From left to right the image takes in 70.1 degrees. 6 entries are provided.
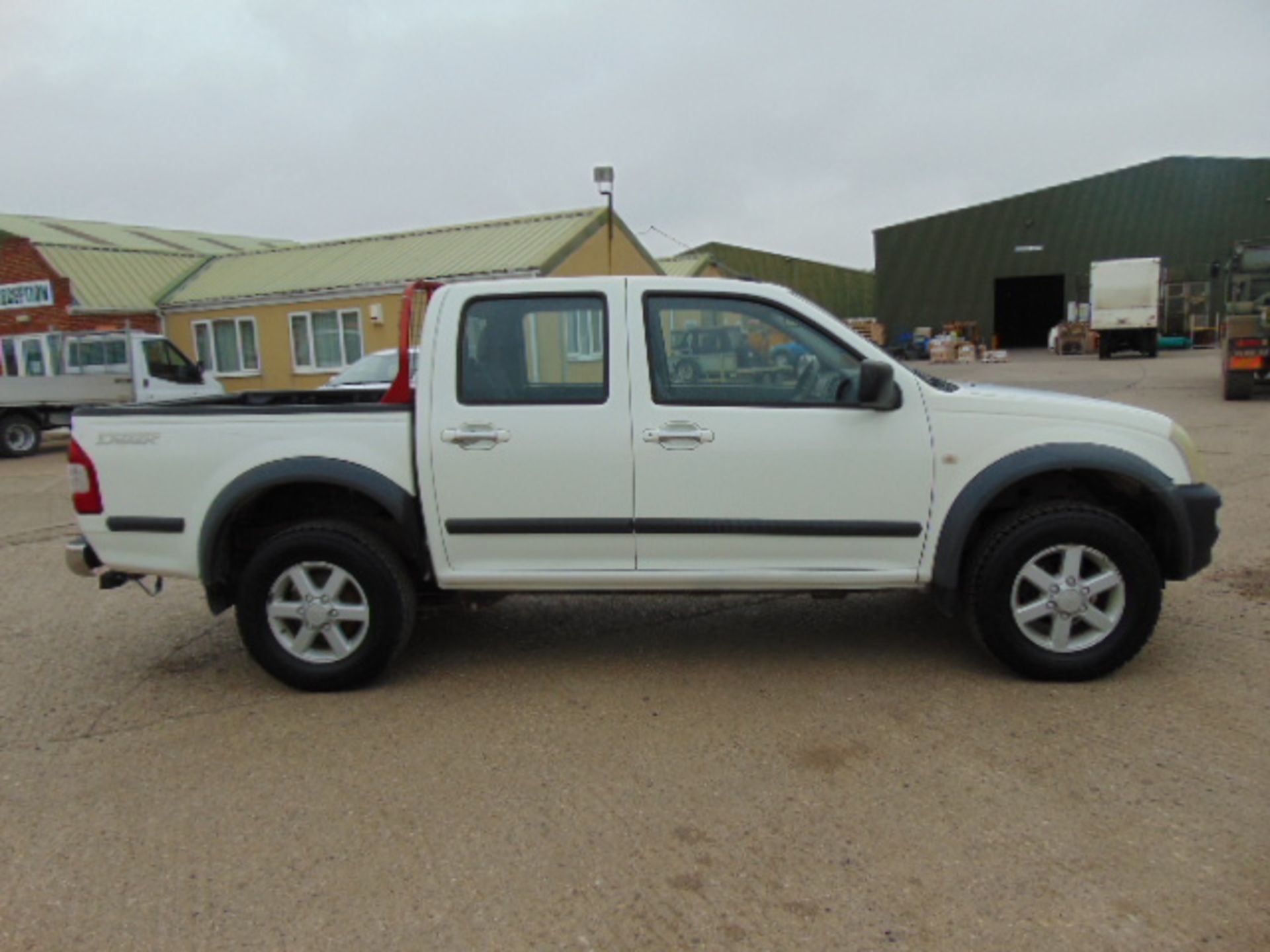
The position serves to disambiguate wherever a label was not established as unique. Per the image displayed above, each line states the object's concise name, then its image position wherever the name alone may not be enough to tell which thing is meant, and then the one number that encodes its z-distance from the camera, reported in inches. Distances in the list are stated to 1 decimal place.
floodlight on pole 647.1
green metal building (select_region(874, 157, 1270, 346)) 1510.8
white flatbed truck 629.9
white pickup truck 154.3
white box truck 1224.2
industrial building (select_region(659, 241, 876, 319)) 1356.8
